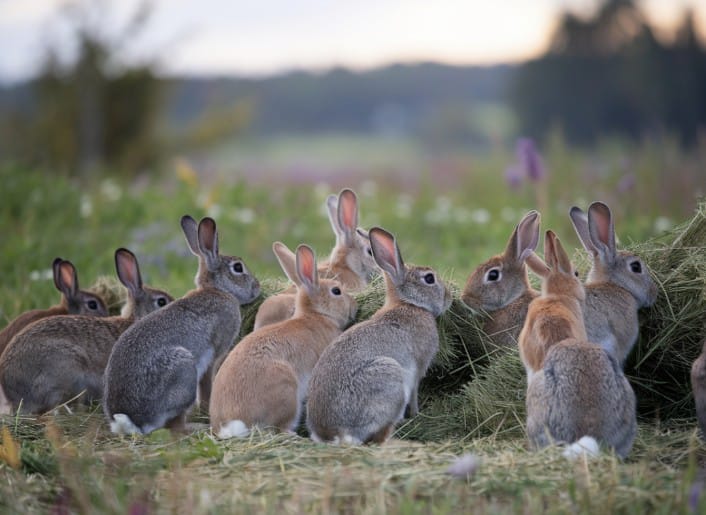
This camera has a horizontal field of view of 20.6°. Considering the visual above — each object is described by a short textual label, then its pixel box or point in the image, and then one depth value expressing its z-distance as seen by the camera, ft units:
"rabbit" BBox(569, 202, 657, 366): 34.30
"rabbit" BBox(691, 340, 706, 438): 29.63
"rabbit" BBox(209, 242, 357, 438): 32.45
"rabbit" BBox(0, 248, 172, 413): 36.58
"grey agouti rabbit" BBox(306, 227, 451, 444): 31.91
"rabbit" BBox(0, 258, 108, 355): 40.78
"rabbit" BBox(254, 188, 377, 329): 44.47
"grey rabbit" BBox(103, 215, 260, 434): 34.27
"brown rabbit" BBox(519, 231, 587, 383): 31.04
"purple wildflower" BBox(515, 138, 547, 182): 61.31
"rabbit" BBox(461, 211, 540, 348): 38.22
